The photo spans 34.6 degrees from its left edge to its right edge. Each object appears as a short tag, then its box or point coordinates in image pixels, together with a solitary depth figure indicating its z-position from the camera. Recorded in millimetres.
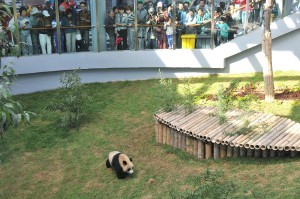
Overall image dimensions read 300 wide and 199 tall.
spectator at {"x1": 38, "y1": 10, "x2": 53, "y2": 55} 14211
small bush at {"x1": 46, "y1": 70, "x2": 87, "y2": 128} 11938
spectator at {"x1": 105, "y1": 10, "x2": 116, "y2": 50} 14812
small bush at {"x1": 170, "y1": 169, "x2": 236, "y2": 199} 5684
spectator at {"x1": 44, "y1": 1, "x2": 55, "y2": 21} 14172
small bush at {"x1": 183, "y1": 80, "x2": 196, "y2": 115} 10648
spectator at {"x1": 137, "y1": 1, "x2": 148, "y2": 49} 14836
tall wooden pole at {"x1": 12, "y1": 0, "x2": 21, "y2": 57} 13516
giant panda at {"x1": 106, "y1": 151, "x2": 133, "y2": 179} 9281
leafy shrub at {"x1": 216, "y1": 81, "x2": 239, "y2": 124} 9711
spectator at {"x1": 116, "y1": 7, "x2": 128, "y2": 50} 14836
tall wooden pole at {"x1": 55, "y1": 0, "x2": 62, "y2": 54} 14195
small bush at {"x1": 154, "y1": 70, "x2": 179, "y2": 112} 10922
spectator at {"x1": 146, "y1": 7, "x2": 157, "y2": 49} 14891
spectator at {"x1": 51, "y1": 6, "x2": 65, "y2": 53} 14312
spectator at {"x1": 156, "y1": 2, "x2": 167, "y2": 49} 14859
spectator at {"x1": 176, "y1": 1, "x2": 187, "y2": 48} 14820
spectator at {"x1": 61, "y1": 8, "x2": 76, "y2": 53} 14422
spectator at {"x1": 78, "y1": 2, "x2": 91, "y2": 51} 14656
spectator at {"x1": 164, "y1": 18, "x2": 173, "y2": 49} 14891
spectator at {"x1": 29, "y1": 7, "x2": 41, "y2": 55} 14078
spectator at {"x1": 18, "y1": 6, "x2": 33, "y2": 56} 13891
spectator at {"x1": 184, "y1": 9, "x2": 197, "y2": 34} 14758
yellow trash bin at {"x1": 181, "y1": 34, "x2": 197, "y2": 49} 14883
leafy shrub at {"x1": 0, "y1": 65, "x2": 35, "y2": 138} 4317
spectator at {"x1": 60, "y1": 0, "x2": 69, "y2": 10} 14344
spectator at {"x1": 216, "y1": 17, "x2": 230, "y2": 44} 14758
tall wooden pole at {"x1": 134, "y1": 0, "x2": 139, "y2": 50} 14781
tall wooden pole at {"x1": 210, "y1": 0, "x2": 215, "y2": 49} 14688
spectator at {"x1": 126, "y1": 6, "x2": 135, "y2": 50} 14844
